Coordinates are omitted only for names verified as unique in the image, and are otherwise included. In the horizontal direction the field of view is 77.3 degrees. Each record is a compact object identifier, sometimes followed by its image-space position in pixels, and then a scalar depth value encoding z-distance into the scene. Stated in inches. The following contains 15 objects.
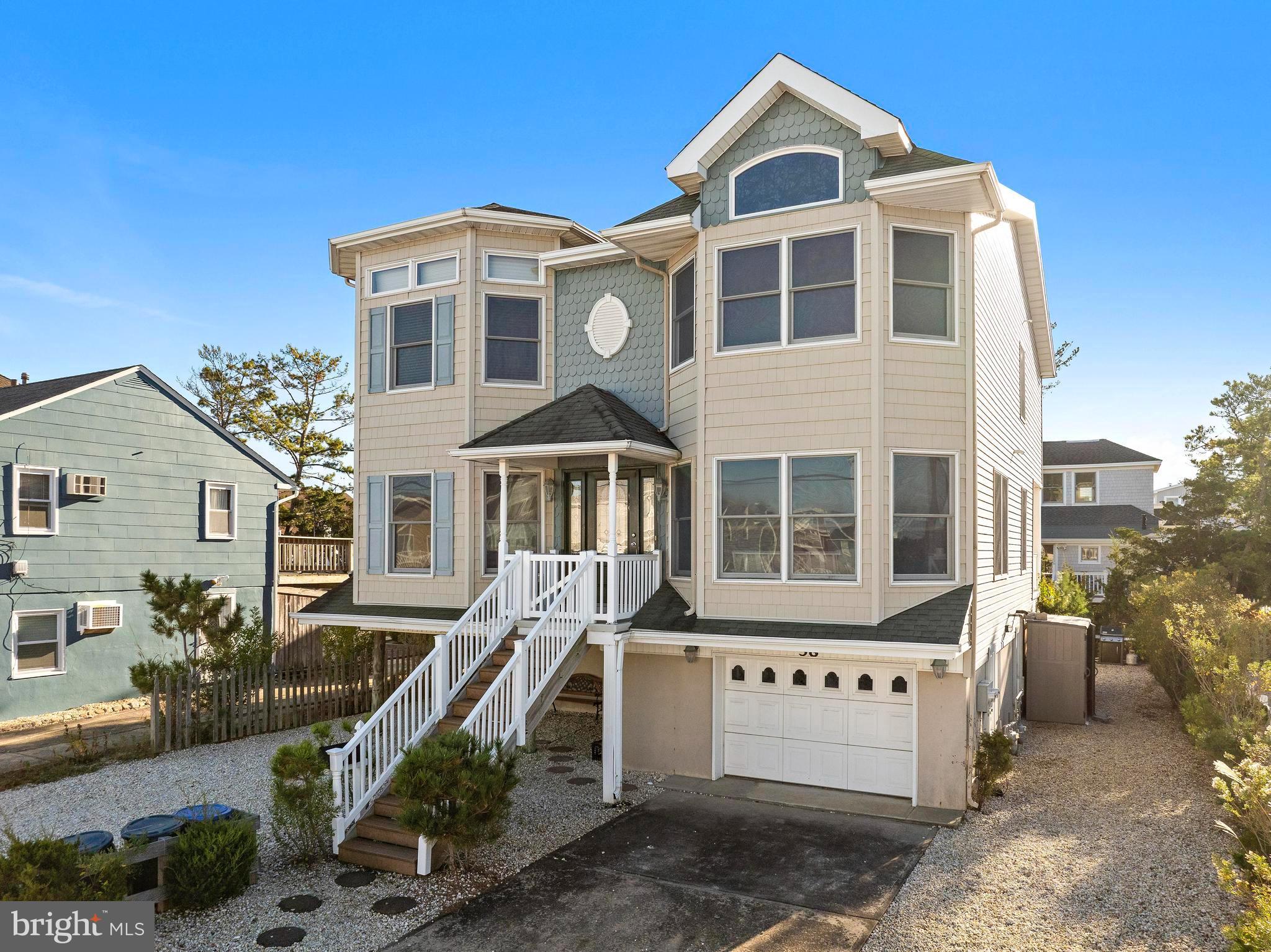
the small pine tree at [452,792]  293.6
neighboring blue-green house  627.5
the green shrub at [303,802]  313.7
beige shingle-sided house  398.9
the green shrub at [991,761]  386.0
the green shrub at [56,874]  228.5
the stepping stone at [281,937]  258.8
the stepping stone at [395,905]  282.2
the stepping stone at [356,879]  304.2
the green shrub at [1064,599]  779.4
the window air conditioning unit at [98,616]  656.4
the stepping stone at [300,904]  283.3
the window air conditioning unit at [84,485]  652.1
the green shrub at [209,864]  277.9
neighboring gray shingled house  1270.9
